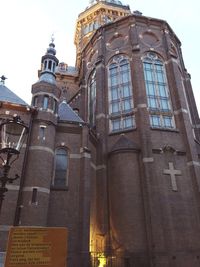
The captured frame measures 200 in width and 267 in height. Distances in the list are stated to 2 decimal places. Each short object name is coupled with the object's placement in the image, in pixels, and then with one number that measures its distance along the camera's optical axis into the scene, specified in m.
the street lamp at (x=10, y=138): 7.75
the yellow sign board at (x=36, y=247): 6.09
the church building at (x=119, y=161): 18.78
